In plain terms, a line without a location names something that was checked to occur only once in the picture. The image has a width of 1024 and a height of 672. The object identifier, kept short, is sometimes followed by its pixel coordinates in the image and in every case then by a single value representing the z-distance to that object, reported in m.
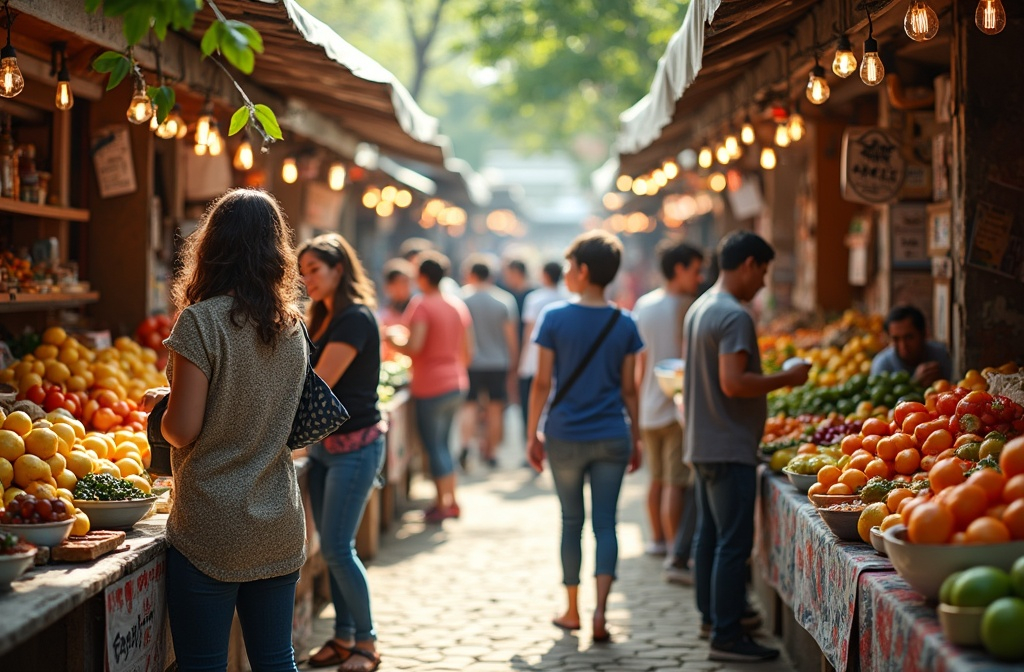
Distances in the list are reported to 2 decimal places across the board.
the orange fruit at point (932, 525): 3.32
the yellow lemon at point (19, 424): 4.50
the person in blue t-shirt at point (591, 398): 6.10
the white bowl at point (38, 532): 3.74
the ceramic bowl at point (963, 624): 2.96
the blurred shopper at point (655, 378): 7.97
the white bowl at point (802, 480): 5.34
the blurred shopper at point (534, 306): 11.81
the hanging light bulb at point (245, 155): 7.23
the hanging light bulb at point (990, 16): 4.48
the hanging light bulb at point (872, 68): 4.87
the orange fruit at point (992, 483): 3.44
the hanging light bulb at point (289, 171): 8.99
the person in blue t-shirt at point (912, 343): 6.98
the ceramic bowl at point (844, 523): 4.45
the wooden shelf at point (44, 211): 5.96
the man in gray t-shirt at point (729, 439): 5.86
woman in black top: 5.59
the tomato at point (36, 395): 5.36
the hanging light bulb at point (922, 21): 4.55
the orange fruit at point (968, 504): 3.38
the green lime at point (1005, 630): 2.83
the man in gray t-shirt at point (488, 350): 12.14
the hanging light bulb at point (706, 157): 10.01
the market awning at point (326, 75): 5.62
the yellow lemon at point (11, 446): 4.29
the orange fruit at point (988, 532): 3.24
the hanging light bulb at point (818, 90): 5.86
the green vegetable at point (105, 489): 4.29
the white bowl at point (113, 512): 4.22
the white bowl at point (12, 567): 3.32
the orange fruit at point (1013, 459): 3.49
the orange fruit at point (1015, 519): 3.24
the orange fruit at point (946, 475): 3.85
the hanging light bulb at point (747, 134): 8.50
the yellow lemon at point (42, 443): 4.40
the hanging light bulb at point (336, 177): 10.41
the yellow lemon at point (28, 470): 4.26
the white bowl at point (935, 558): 3.22
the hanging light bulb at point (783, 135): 7.86
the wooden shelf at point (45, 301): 5.87
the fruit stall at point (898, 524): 3.04
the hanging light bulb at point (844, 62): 5.13
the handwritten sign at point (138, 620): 3.74
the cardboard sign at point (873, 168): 7.62
